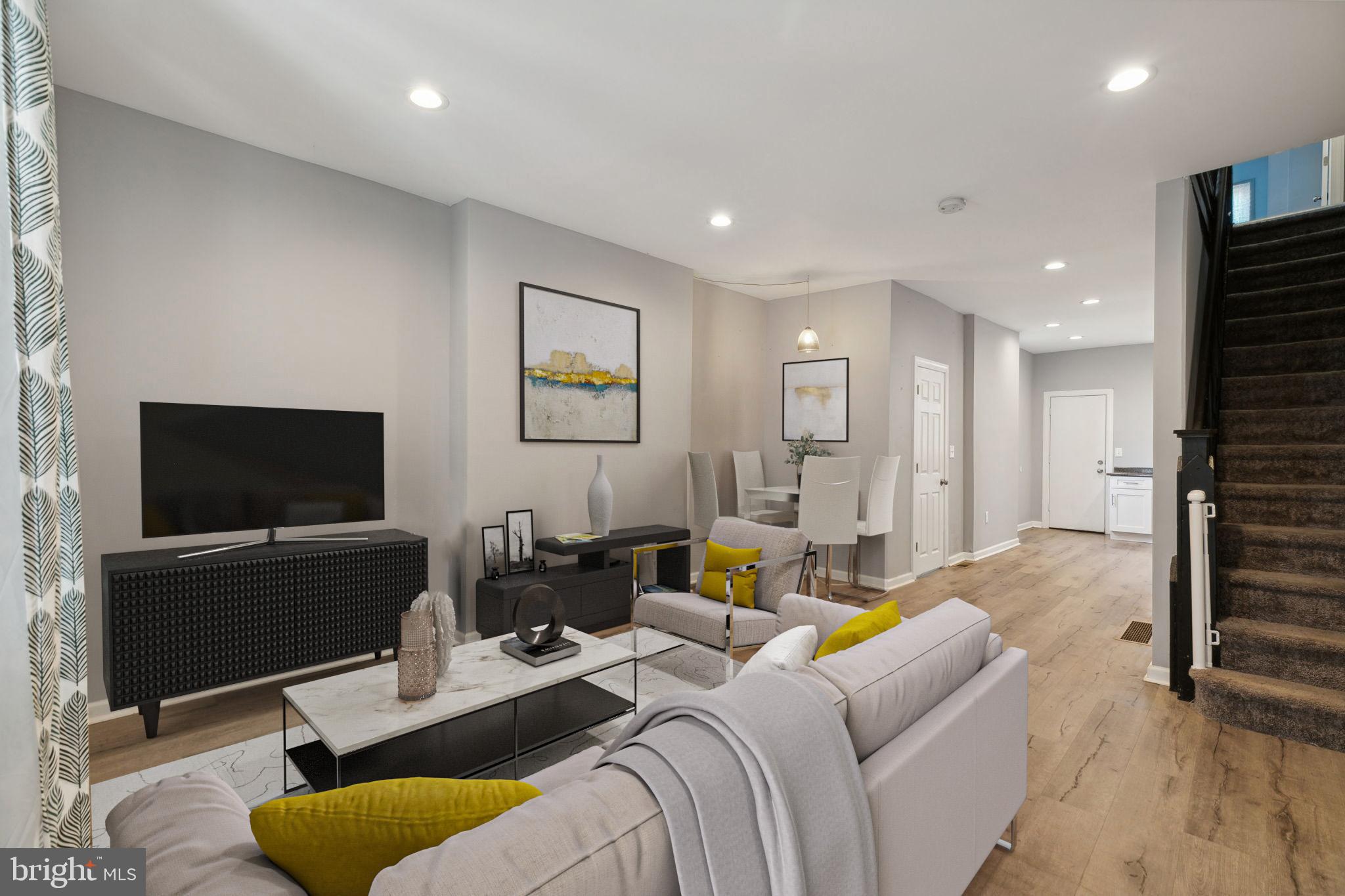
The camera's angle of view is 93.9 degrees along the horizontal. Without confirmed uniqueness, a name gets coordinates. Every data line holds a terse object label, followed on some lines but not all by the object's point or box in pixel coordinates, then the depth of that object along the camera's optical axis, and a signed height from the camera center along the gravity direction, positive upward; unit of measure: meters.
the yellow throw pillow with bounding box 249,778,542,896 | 0.81 -0.51
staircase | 2.78 -0.25
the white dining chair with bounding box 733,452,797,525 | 5.57 -0.37
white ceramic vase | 4.15 -0.41
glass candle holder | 2.02 -0.70
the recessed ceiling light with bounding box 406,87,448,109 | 2.56 +1.44
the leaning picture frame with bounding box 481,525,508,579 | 3.75 -0.64
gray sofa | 0.74 -0.57
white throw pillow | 1.51 -0.53
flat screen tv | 2.70 -0.11
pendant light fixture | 5.13 +0.83
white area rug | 2.21 -1.23
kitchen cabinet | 8.14 -0.89
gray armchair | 2.99 -0.83
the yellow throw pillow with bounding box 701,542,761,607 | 3.27 -0.71
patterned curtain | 1.36 +0.06
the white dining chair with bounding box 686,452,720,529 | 5.05 -0.37
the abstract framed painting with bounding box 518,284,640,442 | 4.02 +0.51
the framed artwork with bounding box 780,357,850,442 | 5.75 +0.40
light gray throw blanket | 0.87 -0.52
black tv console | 2.49 -0.73
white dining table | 5.29 -0.44
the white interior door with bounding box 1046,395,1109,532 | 8.77 -0.32
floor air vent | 4.06 -1.28
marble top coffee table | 1.89 -0.84
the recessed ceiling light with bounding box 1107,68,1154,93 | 2.38 +1.39
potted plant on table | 5.72 -0.07
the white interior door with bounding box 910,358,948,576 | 5.86 -0.29
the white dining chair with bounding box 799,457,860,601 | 4.62 -0.42
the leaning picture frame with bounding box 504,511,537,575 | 3.88 -0.61
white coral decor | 2.13 -0.61
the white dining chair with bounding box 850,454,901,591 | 5.05 -0.46
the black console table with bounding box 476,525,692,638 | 3.55 -0.86
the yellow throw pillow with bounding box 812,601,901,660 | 1.69 -0.52
